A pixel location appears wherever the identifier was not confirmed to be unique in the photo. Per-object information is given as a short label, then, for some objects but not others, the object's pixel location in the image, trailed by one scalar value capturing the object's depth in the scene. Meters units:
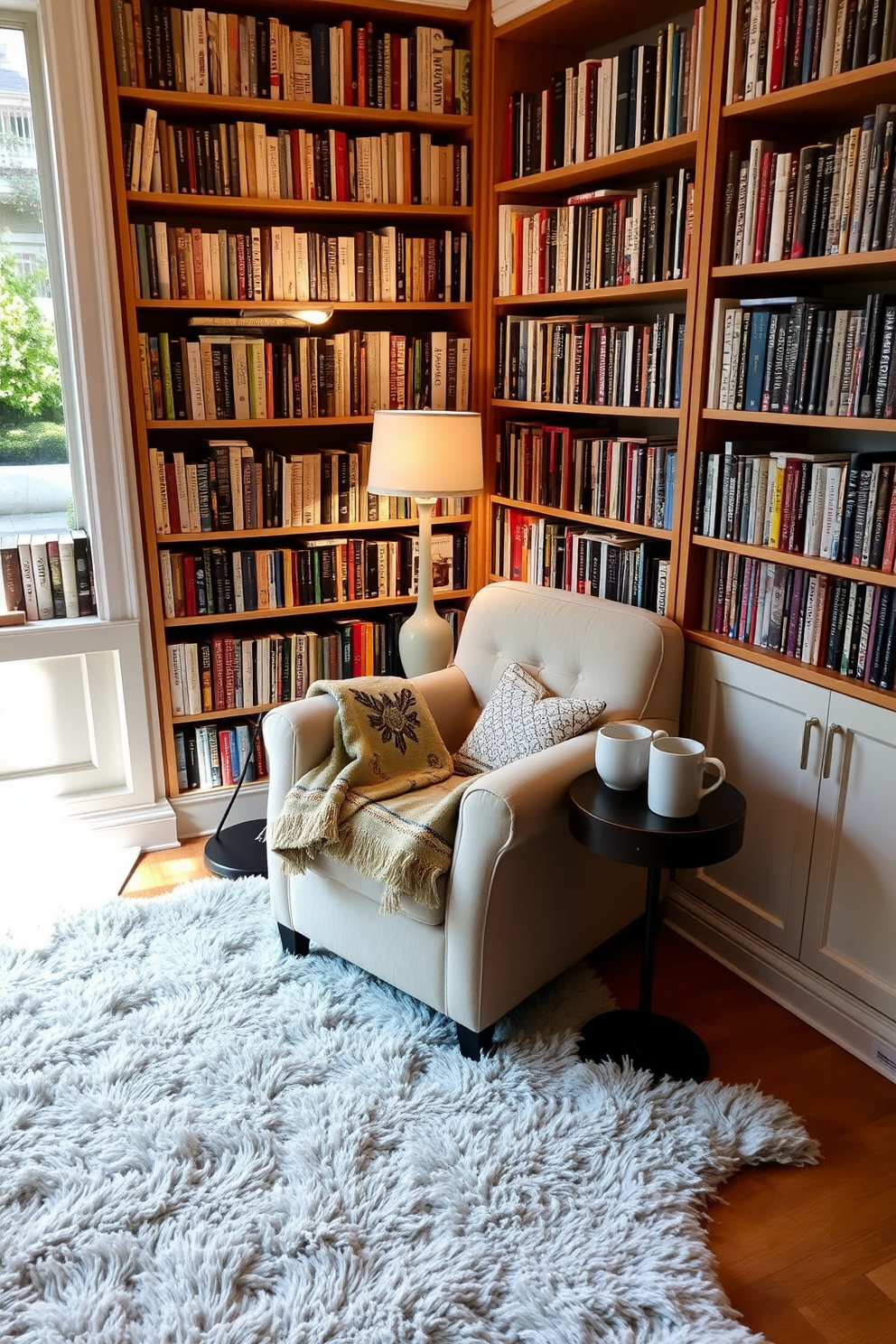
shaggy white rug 1.67
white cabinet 2.22
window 2.89
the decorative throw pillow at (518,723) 2.48
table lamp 2.87
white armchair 2.14
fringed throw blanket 2.17
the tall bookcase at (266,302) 2.86
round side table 2.01
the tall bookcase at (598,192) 2.53
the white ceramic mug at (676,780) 2.03
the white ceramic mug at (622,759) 2.14
